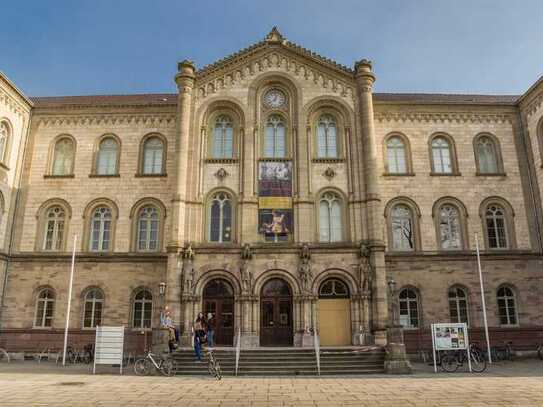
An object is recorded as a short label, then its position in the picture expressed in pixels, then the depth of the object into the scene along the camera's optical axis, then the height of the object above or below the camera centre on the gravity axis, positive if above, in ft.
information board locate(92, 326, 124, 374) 64.54 -2.34
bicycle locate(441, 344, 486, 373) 68.08 -5.25
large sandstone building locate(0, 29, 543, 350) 81.30 +22.26
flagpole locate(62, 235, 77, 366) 76.67 +3.55
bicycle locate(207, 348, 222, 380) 59.31 -5.13
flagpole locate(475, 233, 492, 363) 78.03 +7.17
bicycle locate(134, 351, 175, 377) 63.00 -5.07
